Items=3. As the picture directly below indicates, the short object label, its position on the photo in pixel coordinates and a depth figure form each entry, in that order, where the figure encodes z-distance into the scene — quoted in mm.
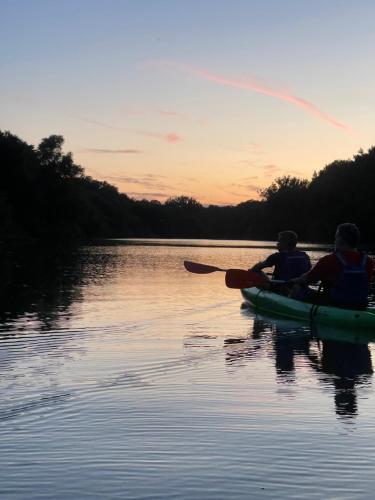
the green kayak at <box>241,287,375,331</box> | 9609
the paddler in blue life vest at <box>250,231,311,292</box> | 11992
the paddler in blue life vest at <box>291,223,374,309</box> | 9266
